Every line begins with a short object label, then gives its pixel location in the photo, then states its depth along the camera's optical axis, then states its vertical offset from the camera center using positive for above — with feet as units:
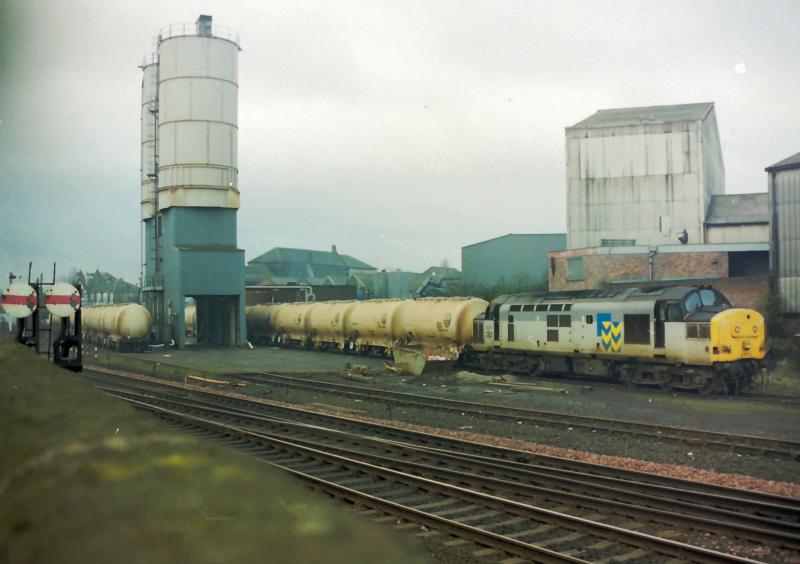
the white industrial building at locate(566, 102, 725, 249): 150.41 +30.09
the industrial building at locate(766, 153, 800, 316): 99.14 +11.81
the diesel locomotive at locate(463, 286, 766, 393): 68.39 -2.80
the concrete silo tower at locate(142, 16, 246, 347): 142.61 +29.32
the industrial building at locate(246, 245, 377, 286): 331.77 +24.84
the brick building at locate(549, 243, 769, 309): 122.11 +8.47
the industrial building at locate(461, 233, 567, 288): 177.47 +14.28
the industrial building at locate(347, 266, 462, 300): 252.01 +11.89
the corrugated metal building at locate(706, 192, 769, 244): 141.69 +19.18
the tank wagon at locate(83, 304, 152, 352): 135.13 -2.54
